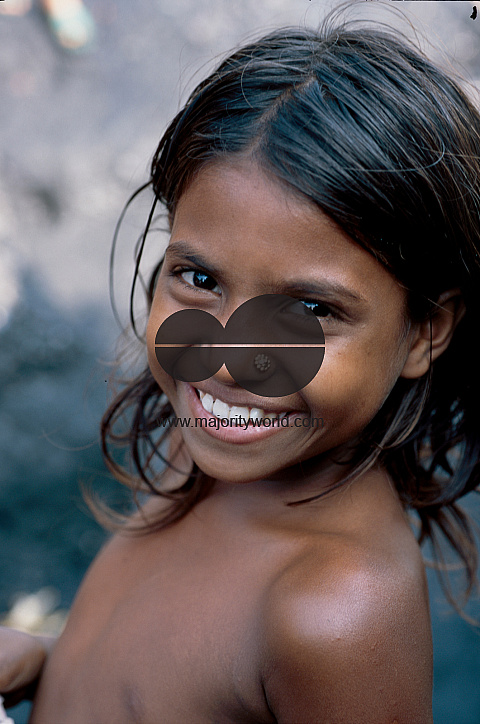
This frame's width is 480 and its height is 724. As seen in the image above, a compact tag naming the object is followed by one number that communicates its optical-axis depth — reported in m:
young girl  0.88
